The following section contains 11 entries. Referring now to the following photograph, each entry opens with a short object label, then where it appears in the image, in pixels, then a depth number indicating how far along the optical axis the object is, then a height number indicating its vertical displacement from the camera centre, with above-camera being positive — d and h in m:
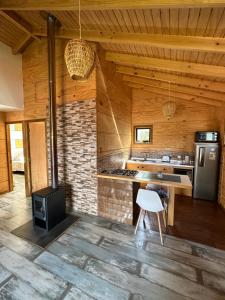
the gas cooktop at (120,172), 3.22 -0.71
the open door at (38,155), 4.04 -0.43
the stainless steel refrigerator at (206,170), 3.98 -0.79
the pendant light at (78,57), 1.63 +0.83
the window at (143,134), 5.24 +0.14
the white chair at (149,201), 2.40 -0.95
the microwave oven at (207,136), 4.01 +0.05
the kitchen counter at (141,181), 2.71 -0.75
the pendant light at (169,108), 4.06 +0.76
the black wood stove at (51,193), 2.84 -1.00
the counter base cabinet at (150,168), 4.43 -0.84
